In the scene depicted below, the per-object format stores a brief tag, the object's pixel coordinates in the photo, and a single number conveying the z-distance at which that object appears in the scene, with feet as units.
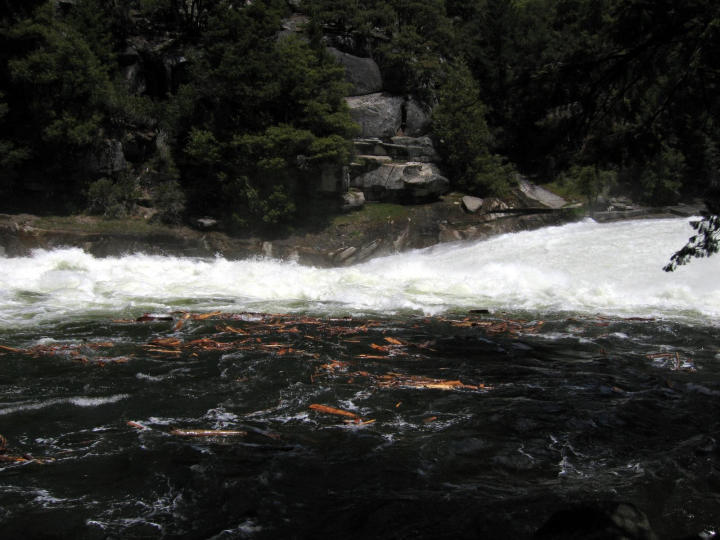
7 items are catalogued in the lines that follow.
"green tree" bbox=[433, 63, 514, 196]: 83.41
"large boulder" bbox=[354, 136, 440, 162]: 83.41
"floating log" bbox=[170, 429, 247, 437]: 17.71
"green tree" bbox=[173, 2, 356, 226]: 69.51
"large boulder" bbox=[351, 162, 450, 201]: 79.15
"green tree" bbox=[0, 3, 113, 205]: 64.95
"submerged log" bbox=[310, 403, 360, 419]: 19.70
